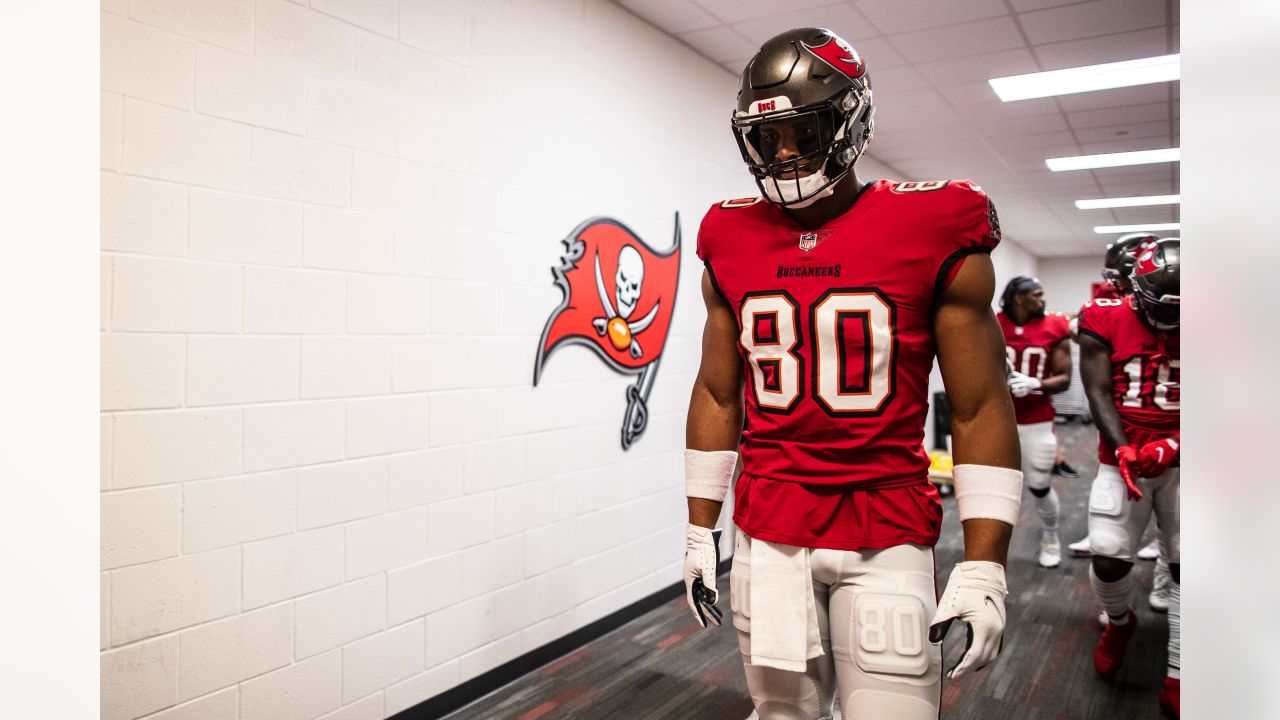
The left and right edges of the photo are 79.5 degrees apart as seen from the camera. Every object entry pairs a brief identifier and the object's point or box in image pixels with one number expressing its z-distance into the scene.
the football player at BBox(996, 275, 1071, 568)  4.48
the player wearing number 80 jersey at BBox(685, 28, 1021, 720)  1.40
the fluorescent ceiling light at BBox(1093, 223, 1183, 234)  10.52
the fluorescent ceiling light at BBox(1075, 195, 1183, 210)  8.62
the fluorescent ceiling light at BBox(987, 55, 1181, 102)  4.48
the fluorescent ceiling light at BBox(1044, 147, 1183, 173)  6.61
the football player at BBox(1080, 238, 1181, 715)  2.75
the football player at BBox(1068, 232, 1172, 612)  3.27
